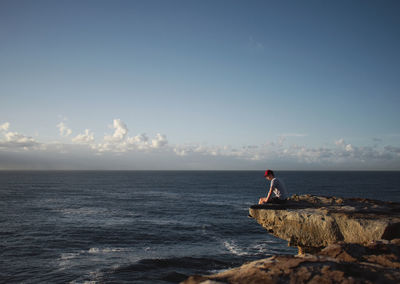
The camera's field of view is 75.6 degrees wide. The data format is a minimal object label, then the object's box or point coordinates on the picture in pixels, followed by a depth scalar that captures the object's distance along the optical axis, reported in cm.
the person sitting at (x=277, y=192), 1063
